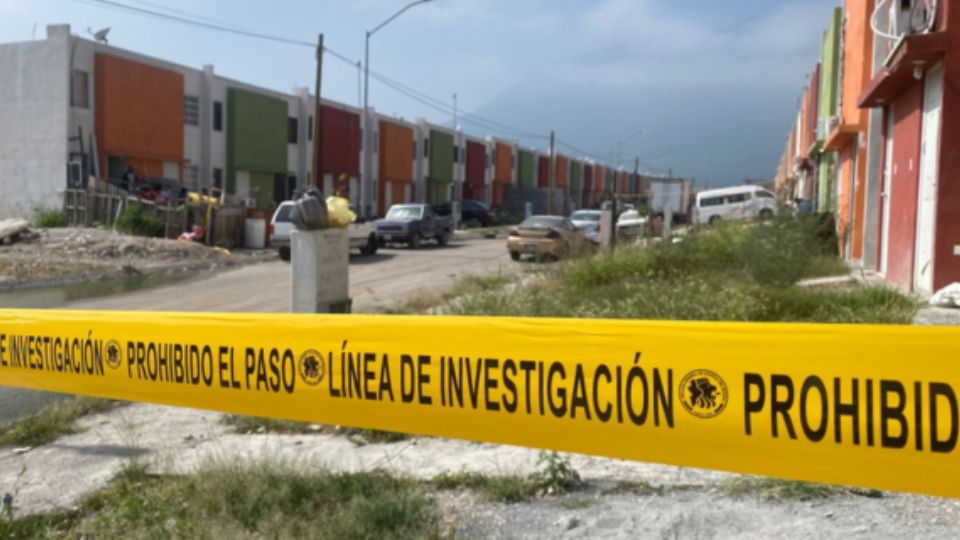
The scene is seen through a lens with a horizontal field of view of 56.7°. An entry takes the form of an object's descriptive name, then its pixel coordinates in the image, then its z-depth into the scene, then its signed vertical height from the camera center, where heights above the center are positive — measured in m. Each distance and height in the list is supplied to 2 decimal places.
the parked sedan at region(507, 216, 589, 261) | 26.09 -0.16
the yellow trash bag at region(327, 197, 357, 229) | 10.10 +0.13
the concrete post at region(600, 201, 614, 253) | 21.02 +0.13
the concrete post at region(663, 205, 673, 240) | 24.55 +0.48
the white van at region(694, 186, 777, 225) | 46.94 +1.76
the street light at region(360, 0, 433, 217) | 53.97 +3.51
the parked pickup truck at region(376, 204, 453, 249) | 32.69 +0.03
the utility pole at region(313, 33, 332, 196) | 28.62 +4.00
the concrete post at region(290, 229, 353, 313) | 9.63 -0.53
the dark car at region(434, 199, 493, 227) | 55.81 +0.89
